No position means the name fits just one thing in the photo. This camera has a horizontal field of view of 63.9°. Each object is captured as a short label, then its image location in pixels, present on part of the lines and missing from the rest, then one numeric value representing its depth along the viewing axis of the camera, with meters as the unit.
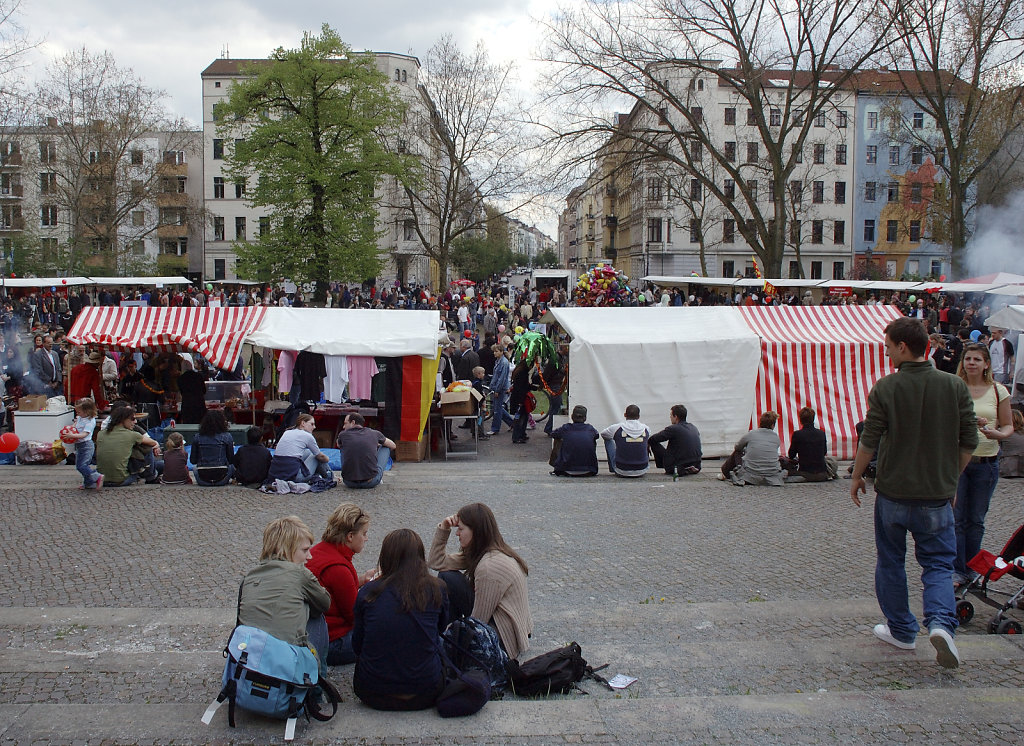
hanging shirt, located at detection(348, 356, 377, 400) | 13.05
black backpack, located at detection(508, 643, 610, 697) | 4.29
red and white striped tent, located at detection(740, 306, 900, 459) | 12.77
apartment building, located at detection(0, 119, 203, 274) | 45.31
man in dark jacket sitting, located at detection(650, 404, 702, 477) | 11.16
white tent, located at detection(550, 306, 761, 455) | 12.52
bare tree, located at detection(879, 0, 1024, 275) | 27.14
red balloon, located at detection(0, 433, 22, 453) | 11.57
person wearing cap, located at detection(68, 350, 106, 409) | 13.91
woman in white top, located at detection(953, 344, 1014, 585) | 5.44
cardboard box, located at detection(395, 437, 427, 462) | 12.84
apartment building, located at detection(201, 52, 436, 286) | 63.56
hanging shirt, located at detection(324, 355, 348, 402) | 12.77
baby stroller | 5.04
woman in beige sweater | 4.56
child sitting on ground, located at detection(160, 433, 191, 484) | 10.41
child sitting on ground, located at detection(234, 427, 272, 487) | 10.19
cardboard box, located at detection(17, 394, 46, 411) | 11.97
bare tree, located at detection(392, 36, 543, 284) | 41.47
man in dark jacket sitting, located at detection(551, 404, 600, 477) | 11.13
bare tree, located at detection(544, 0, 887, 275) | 26.80
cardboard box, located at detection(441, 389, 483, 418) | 13.23
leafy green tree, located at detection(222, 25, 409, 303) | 32.12
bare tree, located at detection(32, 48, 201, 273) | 43.34
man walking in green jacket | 4.39
